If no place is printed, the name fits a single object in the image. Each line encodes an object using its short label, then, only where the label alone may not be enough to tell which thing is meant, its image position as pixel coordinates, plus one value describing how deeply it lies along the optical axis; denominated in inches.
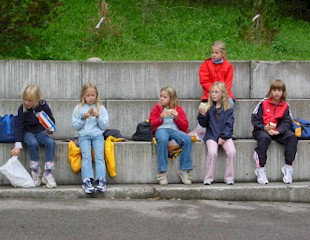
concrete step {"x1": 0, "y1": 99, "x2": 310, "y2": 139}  561.2
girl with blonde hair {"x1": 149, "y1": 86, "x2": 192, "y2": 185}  494.0
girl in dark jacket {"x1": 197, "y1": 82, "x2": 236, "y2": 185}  496.9
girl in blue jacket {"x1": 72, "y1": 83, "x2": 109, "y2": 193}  476.5
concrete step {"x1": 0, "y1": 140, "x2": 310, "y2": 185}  498.6
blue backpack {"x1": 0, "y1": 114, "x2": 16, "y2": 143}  493.1
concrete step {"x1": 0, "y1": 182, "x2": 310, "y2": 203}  471.0
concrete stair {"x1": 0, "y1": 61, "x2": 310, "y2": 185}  566.3
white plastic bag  476.5
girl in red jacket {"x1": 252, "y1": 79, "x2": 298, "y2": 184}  503.8
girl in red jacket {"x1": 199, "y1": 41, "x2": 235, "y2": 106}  558.6
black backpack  509.7
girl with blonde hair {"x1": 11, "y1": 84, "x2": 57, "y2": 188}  483.8
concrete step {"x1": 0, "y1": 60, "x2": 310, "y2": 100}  587.1
